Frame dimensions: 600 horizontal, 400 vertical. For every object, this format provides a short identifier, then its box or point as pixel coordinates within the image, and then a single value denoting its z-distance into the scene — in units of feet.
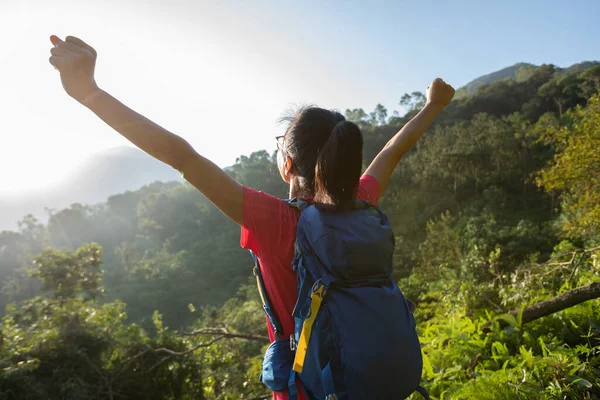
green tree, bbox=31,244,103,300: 26.63
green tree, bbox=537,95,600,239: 18.07
